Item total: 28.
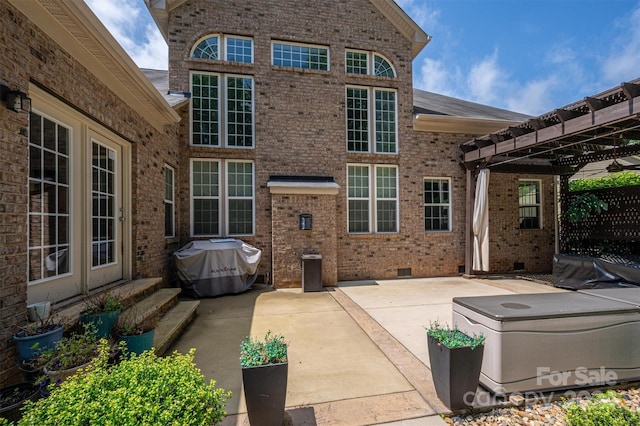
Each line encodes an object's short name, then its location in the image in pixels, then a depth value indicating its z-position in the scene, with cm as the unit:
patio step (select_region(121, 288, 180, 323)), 371
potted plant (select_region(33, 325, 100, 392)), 212
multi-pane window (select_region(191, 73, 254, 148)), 763
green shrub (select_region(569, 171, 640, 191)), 930
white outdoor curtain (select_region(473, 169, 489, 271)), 769
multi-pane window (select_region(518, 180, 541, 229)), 924
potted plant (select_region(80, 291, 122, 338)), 297
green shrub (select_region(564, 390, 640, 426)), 196
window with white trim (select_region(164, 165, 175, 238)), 673
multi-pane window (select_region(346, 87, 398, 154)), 845
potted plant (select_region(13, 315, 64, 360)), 232
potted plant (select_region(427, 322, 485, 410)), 240
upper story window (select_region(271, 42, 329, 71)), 792
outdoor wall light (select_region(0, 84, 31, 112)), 251
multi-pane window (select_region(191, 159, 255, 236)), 760
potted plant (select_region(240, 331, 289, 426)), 214
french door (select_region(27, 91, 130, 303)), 308
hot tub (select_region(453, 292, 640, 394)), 259
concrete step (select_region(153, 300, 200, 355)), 355
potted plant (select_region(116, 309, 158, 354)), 293
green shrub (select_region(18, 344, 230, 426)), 138
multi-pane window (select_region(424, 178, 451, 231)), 877
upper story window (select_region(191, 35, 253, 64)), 761
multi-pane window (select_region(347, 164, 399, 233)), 840
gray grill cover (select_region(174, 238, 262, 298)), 632
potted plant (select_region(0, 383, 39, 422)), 181
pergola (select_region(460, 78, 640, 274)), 488
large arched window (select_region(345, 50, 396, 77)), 838
